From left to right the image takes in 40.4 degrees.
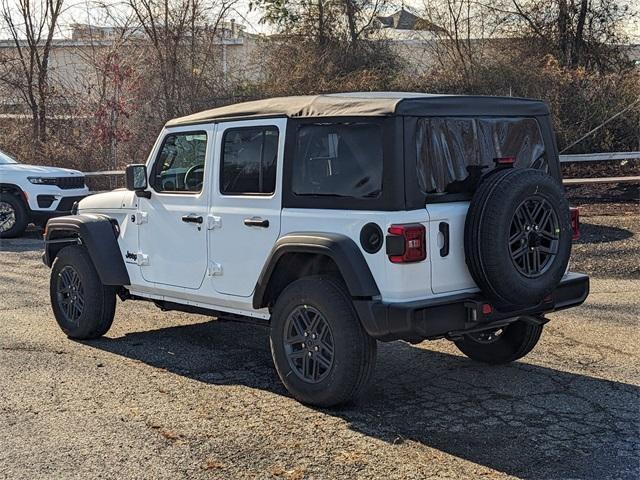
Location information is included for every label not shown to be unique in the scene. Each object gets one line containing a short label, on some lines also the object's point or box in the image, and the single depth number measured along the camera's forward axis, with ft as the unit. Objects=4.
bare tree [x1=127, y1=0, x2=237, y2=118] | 65.05
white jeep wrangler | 16.60
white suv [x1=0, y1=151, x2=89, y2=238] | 48.14
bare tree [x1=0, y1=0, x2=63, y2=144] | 65.31
